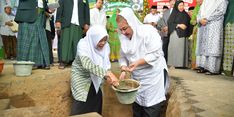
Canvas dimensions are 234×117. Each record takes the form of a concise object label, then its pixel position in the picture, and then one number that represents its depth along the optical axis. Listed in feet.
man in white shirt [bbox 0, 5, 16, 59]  25.85
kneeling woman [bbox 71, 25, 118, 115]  8.80
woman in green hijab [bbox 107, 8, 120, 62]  24.49
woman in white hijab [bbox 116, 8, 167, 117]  8.89
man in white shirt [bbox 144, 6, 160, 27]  25.52
